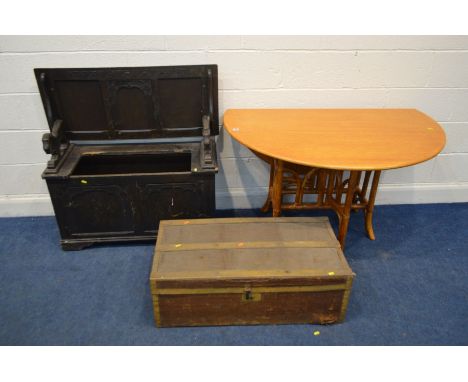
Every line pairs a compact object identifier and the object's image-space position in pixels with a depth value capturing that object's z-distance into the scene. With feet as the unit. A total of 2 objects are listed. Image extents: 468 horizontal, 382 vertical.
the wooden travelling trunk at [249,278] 5.50
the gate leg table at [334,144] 5.63
